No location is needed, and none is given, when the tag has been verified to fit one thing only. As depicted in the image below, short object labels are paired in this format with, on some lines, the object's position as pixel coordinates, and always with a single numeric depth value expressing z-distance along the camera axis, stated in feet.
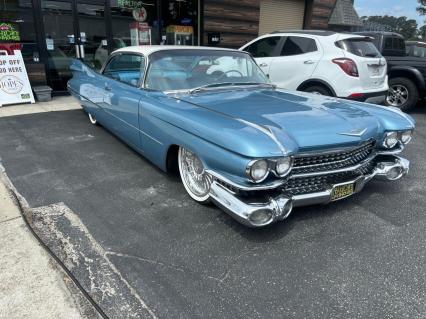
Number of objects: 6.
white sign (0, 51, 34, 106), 24.67
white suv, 20.06
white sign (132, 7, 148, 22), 31.37
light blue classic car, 8.61
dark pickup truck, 24.81
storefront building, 26.23
